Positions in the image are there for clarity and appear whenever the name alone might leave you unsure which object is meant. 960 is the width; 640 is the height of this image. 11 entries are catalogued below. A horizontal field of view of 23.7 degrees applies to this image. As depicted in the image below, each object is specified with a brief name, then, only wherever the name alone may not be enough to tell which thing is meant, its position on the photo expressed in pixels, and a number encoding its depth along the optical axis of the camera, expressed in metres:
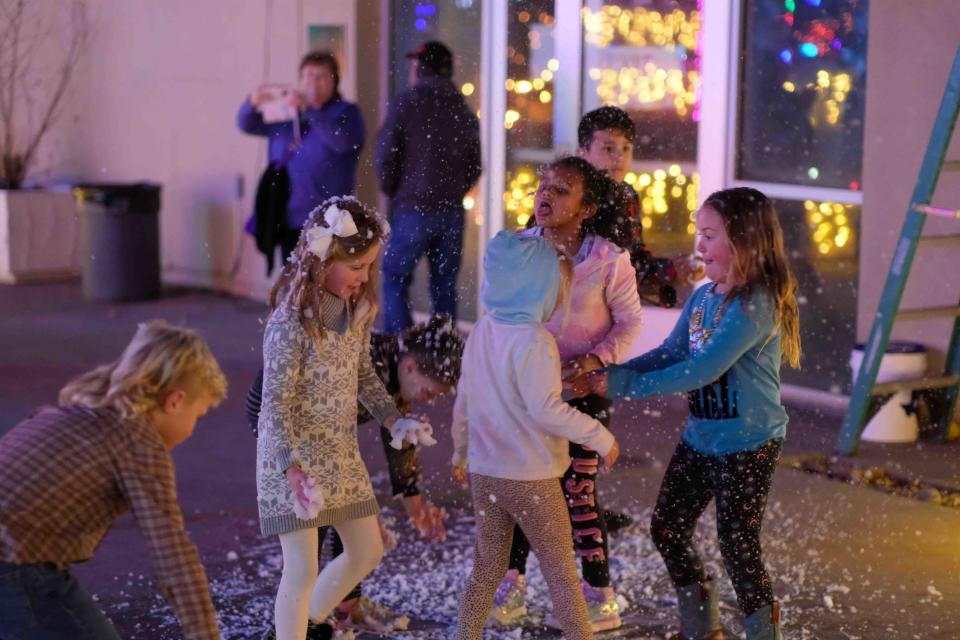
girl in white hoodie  6.60
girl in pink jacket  7.68
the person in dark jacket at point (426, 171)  13.74
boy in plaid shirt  5.08
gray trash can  19.80
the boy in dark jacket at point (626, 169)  8.63
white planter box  21.58
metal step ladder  11.27
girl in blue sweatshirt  6.93
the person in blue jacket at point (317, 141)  15.50
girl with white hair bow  6.73
